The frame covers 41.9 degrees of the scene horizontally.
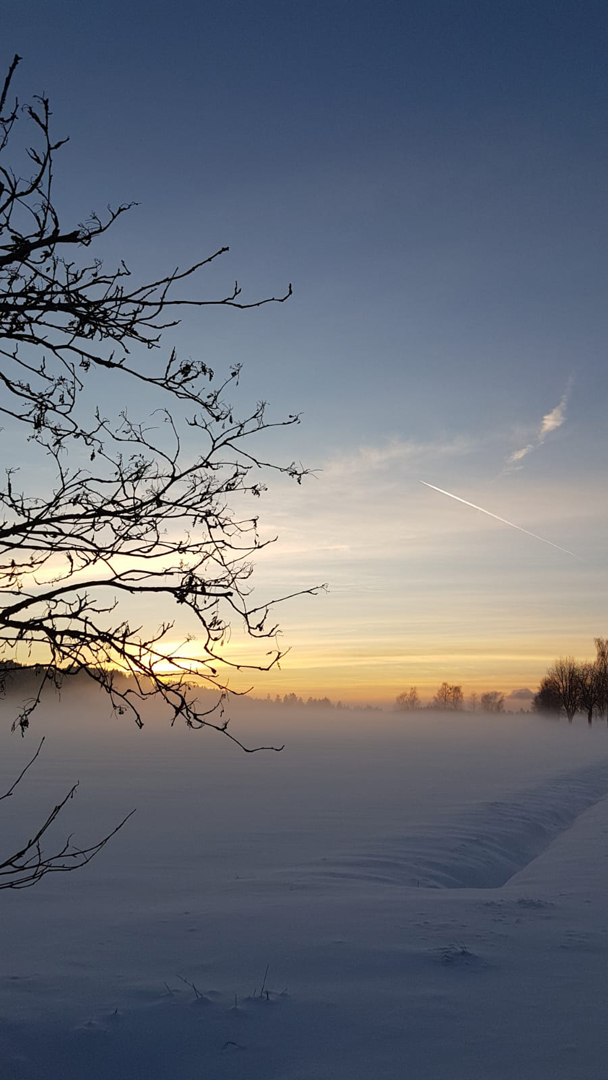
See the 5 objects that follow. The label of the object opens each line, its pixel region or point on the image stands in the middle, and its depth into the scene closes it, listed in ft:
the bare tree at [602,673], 282.36
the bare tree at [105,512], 10.96
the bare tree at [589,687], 279.28
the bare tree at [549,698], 304.42
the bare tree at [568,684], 284.43
